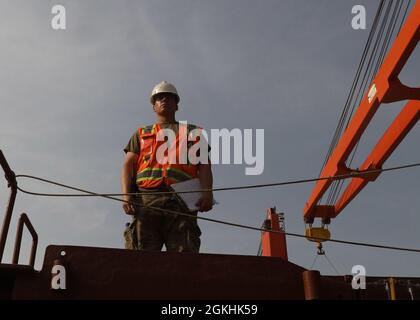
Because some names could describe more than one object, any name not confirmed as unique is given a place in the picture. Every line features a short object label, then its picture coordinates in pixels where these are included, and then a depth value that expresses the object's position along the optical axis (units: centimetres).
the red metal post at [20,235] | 301
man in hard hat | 348
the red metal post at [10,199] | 263
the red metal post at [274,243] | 770
